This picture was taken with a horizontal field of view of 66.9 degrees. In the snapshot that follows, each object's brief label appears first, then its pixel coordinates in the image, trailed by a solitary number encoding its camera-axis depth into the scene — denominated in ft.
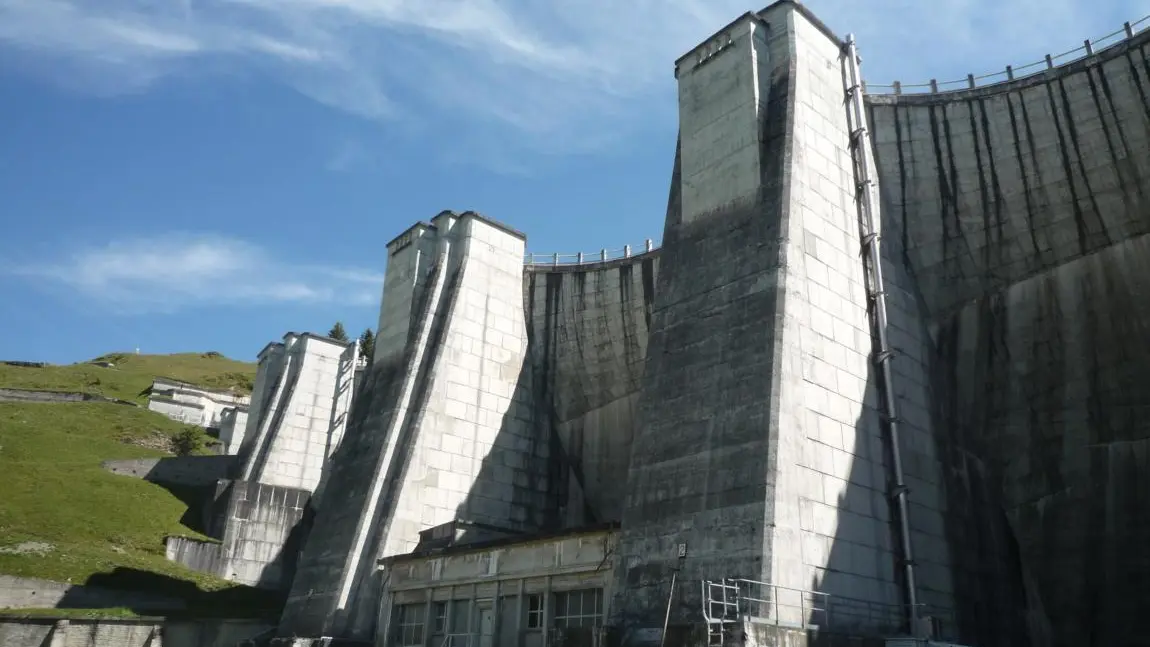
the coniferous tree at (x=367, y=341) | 270.26
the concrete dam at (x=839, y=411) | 61.00
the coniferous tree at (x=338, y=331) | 329.11
